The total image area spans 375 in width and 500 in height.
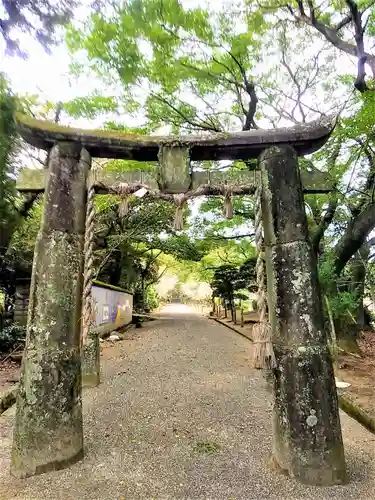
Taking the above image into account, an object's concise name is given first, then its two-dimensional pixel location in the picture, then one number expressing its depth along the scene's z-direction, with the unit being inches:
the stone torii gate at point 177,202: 121.2
